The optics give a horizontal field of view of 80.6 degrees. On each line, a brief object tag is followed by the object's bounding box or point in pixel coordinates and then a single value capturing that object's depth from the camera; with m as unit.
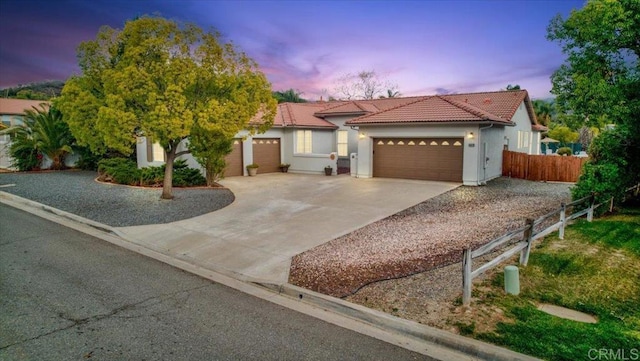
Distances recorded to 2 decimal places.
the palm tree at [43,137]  22.89
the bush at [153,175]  17.95
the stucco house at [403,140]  18.25
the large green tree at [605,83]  10.65
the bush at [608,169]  10.41
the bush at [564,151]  36.31
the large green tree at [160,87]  12.02
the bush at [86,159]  23.70
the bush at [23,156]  22.67
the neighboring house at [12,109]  44.41
